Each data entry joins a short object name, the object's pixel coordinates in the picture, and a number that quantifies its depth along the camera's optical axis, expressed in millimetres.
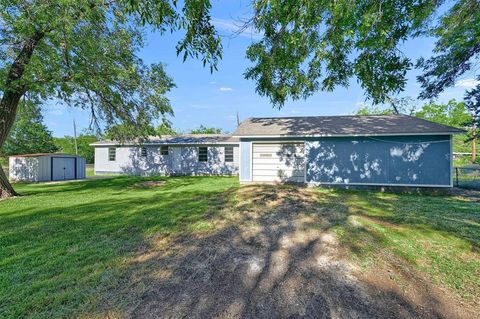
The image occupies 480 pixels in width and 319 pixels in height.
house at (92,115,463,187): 10703
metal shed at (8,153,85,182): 17375
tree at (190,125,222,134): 46725
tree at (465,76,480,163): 12047
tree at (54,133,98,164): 31969
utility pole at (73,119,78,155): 31347
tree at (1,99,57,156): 23562
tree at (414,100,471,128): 34141
